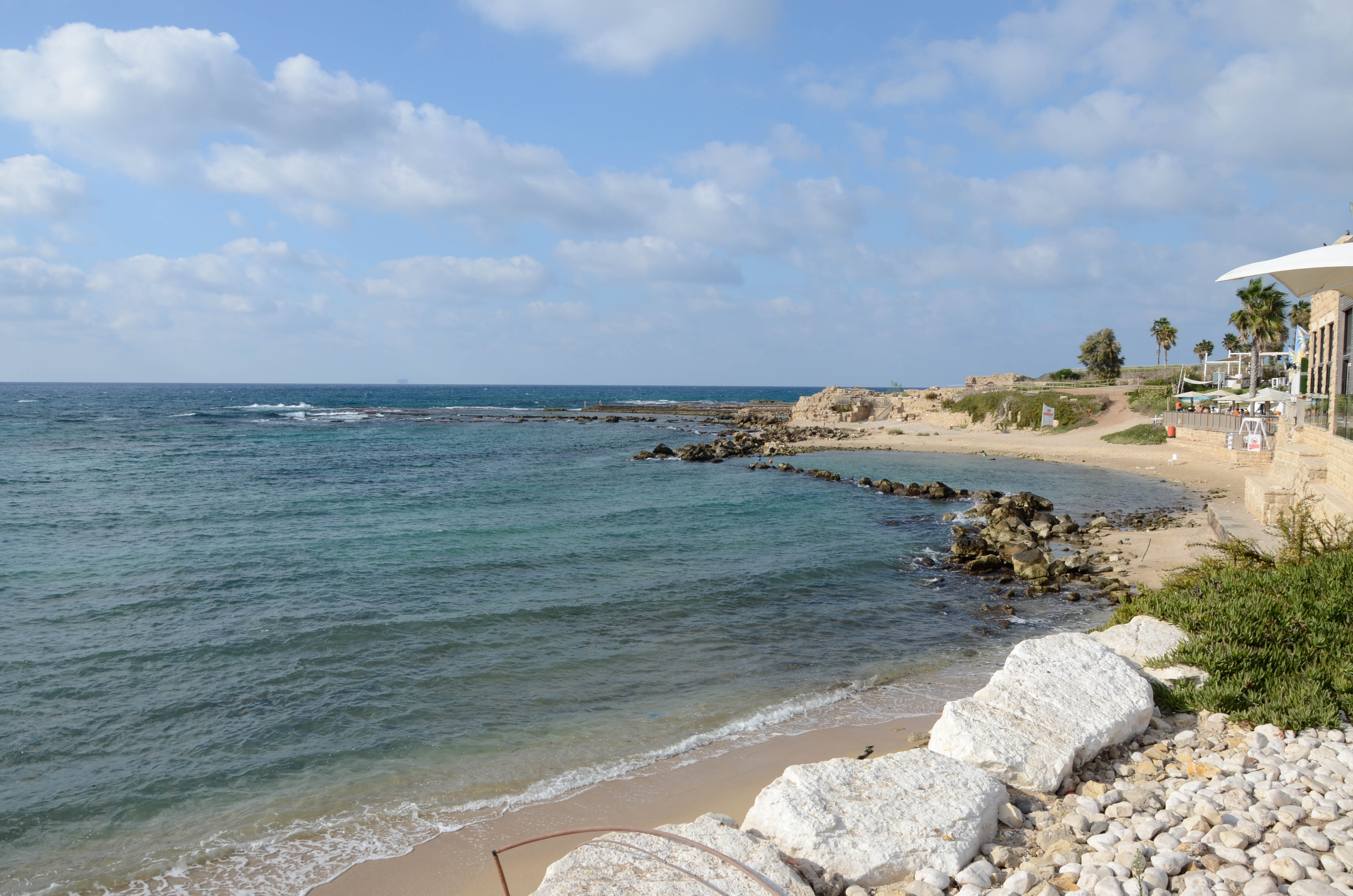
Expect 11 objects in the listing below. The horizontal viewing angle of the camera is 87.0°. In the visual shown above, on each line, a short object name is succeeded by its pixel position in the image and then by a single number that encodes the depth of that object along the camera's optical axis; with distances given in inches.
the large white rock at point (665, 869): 183.8
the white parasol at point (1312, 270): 367.2
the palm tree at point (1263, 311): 1749.5
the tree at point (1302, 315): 1940.2
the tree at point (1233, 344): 2775.6
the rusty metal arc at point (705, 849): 182.7
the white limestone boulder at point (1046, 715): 242.2
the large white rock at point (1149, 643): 297.3
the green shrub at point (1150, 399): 1844.2
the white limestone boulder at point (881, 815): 200.4
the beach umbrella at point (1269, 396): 1187.3
